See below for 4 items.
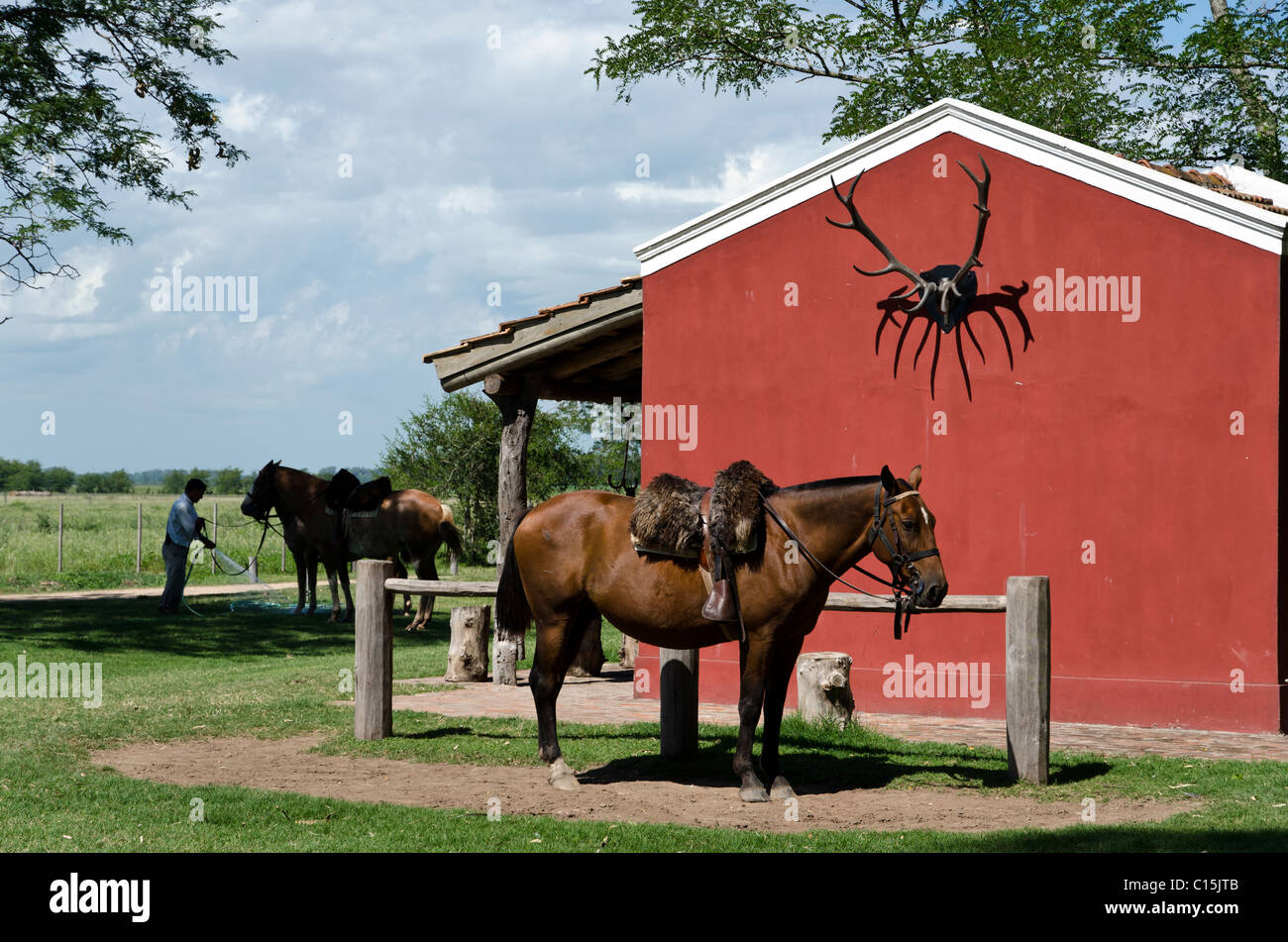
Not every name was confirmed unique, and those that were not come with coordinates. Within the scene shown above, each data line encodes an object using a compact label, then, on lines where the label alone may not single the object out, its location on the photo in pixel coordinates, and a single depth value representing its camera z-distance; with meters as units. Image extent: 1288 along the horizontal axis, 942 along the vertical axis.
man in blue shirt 18.81
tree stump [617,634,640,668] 14.97
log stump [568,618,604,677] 14.36
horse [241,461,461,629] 18.86
